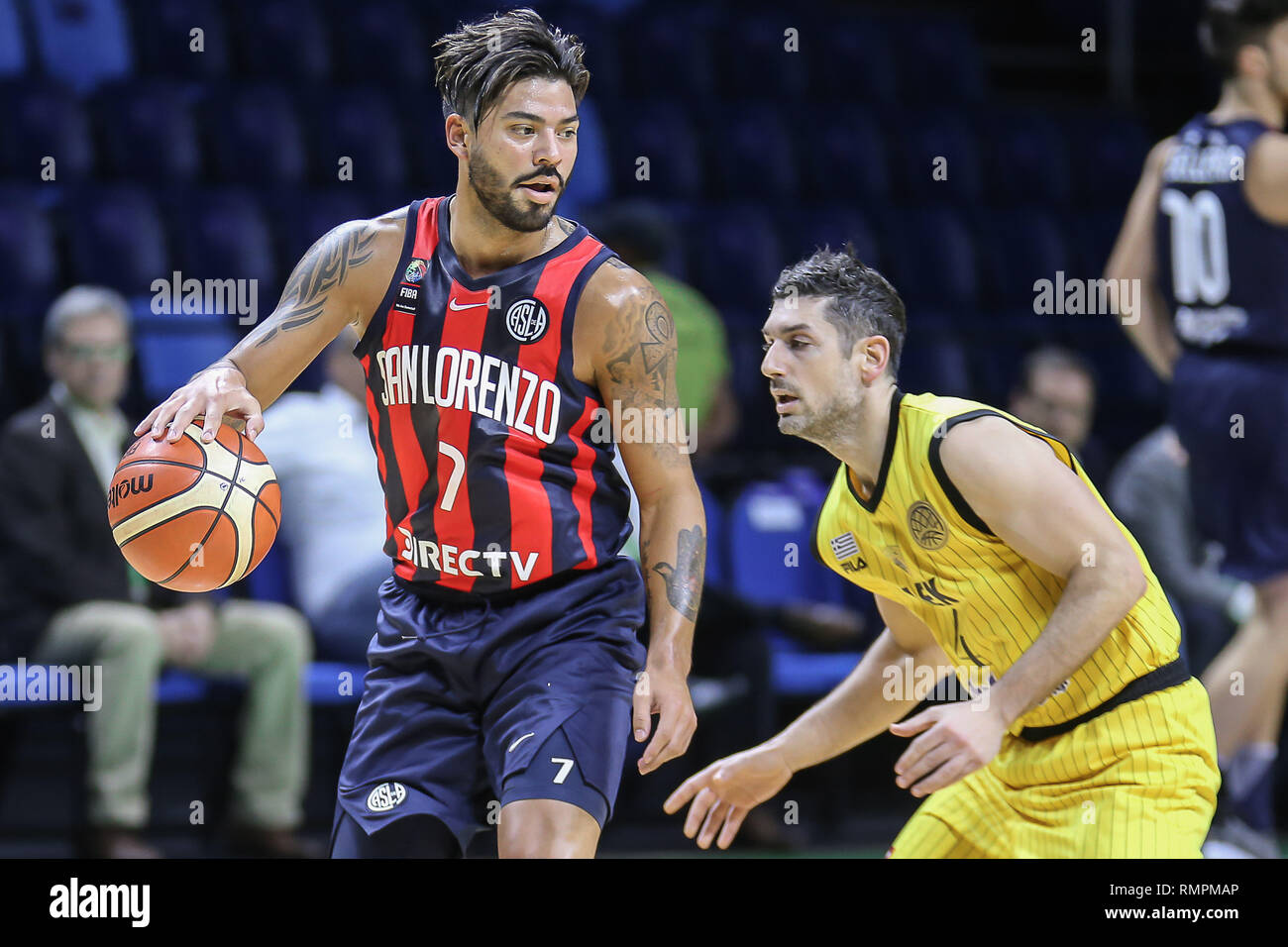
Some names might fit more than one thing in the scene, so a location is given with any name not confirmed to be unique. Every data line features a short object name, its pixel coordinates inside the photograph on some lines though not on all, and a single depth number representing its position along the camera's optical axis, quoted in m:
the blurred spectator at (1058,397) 5.84
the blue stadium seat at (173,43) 6.82
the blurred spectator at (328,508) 5.32
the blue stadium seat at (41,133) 6.14
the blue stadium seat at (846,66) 7.89
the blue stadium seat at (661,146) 7.03
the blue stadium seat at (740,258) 6.81
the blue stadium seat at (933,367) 6.54
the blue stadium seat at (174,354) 5.78
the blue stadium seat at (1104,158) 7.96
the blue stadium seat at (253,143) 6.53
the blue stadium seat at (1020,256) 7.39
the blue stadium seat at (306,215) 6.12
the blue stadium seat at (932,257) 7.14
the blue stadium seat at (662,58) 7.56
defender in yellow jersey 2.79
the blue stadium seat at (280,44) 7.00
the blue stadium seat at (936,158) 7.58
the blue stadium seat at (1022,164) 7.84
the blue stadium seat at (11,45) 6.46
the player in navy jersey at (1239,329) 4.54
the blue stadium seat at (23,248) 5.77
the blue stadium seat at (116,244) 5.95
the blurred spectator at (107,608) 4.91
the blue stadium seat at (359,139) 6.62
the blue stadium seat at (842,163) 7.46
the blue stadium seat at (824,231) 6.83
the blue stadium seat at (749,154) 7.28
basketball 2.85
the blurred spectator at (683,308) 5.66
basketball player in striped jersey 2.79
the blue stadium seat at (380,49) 7.13
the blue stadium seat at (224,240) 6.02
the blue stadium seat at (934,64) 8.08
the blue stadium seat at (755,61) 7.76
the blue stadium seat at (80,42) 6.71
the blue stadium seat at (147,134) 6.36
